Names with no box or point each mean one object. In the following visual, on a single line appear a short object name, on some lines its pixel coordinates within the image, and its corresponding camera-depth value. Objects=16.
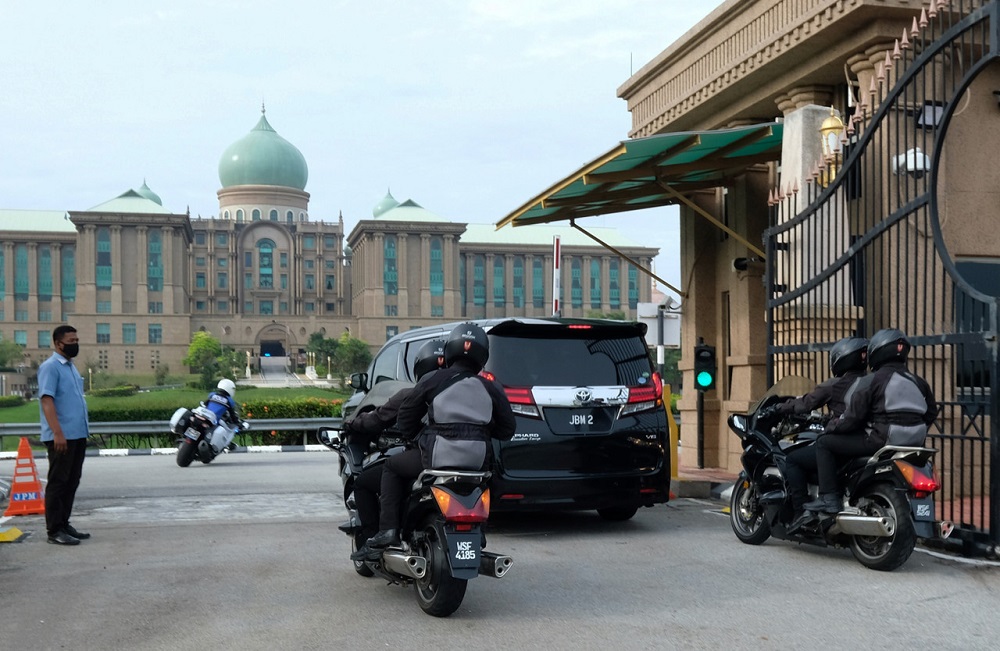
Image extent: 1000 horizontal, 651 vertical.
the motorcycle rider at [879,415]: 7.59
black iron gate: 8.16
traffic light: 13.20
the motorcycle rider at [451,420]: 6.34
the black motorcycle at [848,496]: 7.41
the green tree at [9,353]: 108.81
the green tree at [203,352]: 105.68
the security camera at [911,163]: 10.83
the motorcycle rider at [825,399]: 8.20
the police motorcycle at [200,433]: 19.39
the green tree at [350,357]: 101.56
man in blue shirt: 9.27
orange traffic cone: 11.77
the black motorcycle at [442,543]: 6.14
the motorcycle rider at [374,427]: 6.80
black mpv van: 9.19
